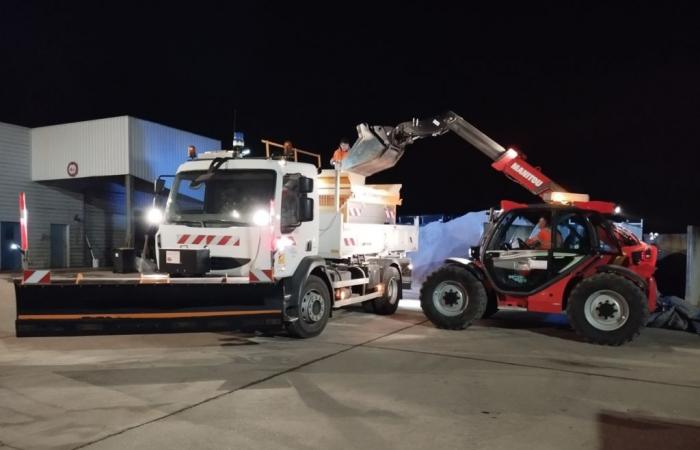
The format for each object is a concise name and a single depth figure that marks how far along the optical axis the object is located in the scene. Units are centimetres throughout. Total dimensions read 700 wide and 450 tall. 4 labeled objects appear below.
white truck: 705
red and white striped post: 696
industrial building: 1959
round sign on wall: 2011
